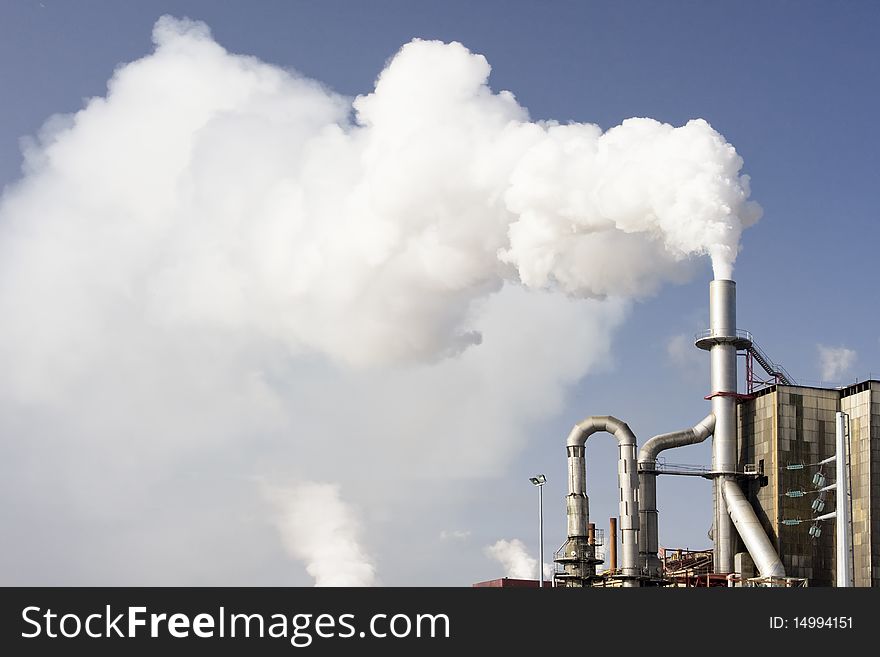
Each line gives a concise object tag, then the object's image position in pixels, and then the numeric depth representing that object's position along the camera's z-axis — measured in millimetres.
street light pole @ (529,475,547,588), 84375
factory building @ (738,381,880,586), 84938
